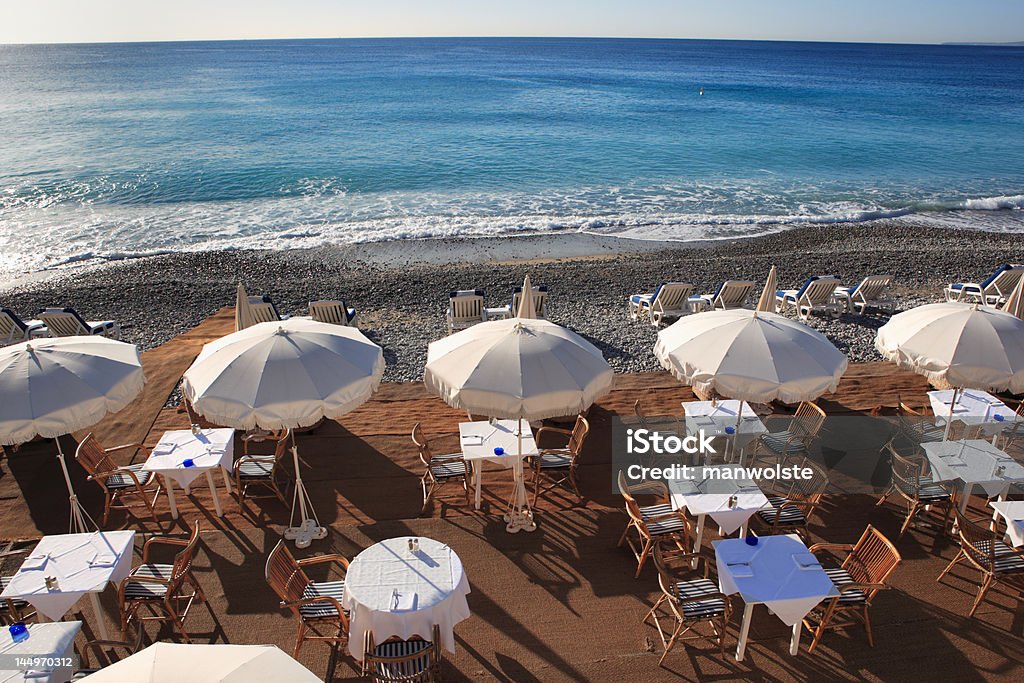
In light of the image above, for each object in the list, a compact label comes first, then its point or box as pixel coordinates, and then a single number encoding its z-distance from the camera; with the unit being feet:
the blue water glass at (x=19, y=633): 15.39
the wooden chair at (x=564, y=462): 25.31
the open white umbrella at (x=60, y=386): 18.62
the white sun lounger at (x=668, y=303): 46.21
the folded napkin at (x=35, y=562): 17.98
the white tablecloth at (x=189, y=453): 22.68
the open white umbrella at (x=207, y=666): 11.49
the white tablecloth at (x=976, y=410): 26.48
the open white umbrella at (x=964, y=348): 22.17
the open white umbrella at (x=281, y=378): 18.97
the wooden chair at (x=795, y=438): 26.08
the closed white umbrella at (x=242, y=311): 29.48
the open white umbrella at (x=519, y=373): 19.66
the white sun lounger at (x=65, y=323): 40.73
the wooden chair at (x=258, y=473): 24.12
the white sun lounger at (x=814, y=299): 47.55
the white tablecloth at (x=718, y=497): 20.57
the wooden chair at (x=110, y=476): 23.34
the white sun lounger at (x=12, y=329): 40.57
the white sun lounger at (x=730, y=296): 47.83
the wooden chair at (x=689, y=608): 17.44
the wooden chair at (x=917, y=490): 22.81
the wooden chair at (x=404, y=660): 15.90
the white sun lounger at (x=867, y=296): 47.98
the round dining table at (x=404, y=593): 16.26
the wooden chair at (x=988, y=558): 19.16
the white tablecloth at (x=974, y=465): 22.12
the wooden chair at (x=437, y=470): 24.27
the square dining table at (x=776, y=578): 16.83
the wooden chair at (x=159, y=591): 18.12
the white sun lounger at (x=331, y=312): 43.16
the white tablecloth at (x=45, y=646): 14.52
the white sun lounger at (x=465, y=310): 43.68
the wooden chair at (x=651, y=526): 20.49
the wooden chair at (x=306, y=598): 17.56
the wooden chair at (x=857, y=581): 17.94
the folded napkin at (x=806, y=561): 17.72
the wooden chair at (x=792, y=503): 22.22
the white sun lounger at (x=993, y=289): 47.96
